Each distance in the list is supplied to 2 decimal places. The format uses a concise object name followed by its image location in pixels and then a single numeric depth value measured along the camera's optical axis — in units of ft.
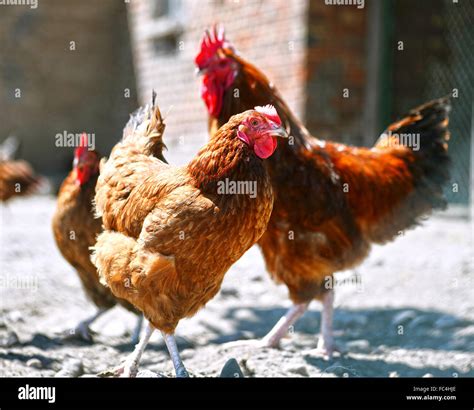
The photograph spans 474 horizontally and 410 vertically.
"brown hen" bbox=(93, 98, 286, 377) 9.45
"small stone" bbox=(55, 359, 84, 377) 11.75
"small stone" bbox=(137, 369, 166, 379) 10.40
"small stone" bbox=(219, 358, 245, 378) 11.19
